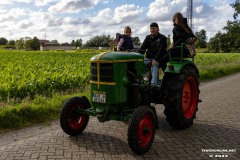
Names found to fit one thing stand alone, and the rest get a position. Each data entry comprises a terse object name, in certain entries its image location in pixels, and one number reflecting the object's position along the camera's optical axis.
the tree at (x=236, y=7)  45.59
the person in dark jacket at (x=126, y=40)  6.52
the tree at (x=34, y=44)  103.12
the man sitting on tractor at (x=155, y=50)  6.16
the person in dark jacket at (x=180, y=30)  6.21
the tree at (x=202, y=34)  140.48
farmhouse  115.75
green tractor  4.82
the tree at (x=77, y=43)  117.71
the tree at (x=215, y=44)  82.44
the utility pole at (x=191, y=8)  58.59
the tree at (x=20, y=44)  110.07
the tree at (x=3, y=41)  155.23
